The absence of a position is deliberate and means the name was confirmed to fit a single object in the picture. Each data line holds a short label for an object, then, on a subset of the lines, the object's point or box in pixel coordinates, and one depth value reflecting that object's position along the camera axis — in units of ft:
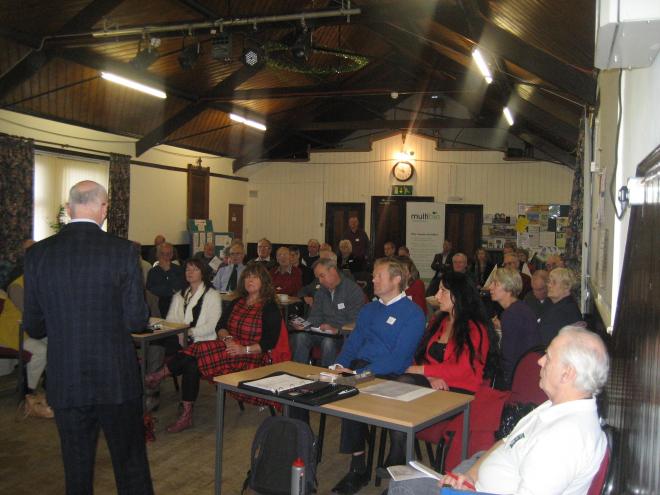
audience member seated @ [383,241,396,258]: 34.40
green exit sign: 47.19
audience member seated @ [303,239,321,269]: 29.91
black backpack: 9.61
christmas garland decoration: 21.45
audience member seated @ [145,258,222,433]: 15.07
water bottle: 8.91
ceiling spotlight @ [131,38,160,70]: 24.41
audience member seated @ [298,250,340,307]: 21.46
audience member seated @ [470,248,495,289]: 31.96
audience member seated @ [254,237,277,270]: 27.11
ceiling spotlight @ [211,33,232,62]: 23.21
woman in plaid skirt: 14.75
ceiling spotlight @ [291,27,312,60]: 22.54
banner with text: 45.16
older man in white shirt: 6.13
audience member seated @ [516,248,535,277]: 28.27
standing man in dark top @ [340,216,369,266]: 38.17
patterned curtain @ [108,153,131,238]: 33.78
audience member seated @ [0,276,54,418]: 16.76
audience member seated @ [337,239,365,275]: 30.89
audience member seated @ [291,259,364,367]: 17.33
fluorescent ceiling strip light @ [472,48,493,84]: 21.13
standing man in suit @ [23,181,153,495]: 8.19
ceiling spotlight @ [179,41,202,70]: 25.32
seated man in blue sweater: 11.98
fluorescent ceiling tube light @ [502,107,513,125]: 33.35
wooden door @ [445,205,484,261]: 45.32
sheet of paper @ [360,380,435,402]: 9.91
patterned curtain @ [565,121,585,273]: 21.49
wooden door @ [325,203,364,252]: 48.60
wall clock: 47.09
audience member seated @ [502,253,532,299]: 23.44
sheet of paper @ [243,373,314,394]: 10.11
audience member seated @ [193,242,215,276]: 31.76
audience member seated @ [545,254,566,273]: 23.04
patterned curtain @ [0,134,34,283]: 26.86
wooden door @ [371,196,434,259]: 47.19
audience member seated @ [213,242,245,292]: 25.07
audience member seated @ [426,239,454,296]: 35.99
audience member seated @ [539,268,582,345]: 13.91
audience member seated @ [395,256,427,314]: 19.54
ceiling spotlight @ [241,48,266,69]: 23.50
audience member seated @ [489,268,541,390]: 11.85
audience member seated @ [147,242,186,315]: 21.27
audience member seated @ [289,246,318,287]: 25.58
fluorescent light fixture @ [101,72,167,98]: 27.89
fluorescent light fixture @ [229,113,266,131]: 39.47
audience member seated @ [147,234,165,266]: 34.24
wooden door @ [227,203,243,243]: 47.65
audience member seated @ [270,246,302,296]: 23.93
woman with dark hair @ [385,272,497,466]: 11.21
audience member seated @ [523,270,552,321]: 17.63
